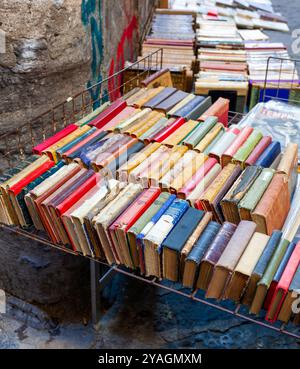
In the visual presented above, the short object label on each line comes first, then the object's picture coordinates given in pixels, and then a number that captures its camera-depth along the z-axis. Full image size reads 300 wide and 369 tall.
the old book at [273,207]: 2.61
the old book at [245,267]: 2.31
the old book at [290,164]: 3.01
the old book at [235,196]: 2.69
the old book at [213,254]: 2.37
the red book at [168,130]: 3.32
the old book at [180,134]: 3.28
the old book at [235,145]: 3.14
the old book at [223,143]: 3.16
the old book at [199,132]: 3.25
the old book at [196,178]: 2.82
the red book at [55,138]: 3.15
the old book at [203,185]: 2.78
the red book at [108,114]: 3.45
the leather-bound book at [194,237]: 2.42
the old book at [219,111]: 3.66
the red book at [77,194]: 2.66
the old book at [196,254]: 2.38
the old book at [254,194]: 2.64
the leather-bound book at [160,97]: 3.73
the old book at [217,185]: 2.74
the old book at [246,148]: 3.09
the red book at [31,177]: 2.78
